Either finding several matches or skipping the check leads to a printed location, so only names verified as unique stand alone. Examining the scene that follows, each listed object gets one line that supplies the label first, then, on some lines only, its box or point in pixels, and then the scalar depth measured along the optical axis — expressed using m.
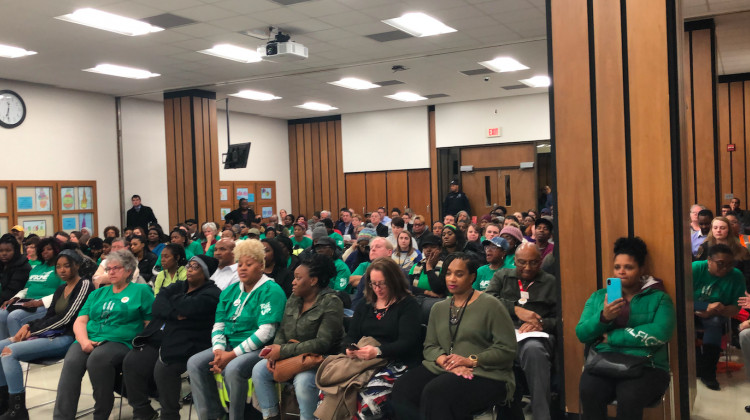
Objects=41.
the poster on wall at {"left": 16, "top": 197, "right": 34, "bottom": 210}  11.70
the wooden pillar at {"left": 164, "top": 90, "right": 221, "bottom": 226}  13.23
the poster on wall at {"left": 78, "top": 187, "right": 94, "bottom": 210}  12.91
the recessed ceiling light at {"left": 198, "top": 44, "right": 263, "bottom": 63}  9.87
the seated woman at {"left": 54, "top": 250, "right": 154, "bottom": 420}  4.46
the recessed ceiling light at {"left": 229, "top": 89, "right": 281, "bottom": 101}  13.75
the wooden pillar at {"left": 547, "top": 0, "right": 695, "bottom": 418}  3.61
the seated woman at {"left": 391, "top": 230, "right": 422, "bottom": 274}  6.20
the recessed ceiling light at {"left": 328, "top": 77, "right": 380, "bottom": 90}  12.87
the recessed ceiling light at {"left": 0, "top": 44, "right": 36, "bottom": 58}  9.35
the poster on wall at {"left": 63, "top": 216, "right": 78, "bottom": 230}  12.54
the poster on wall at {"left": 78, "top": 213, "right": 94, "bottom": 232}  12.88
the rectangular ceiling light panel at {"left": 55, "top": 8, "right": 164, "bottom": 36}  7.88
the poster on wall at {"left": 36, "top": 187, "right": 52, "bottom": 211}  12.05
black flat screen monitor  13.56
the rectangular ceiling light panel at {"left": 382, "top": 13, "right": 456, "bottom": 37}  8.66
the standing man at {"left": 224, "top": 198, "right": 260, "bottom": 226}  13.80
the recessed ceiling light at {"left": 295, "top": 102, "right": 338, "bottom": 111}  15.90
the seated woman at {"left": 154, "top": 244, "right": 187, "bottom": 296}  5.36
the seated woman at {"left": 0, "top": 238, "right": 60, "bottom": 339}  5.75
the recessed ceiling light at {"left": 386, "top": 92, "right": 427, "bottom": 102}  14.89
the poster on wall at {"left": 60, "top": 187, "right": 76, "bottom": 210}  12.51
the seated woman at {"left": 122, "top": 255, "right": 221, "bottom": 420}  4.36
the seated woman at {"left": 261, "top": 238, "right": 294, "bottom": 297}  5.22
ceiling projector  8.61
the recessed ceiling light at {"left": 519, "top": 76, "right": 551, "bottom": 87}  13.47
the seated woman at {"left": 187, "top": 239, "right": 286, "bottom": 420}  4.13
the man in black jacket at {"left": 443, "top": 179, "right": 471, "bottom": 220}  15.89
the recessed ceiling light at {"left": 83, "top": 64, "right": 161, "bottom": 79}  10.82
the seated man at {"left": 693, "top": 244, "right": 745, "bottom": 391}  4.77
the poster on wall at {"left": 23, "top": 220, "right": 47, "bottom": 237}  11.82
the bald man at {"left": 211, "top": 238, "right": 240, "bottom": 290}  5.33
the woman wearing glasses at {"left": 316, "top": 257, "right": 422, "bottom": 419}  3.72
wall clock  11.30
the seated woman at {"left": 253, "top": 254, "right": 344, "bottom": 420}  3.93
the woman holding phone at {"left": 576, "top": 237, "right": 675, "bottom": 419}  3.39
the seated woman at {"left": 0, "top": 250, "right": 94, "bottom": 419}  4.75
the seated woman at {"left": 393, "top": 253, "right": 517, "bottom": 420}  3.42
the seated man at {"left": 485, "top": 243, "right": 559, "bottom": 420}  3.89
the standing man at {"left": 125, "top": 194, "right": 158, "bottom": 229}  13.62
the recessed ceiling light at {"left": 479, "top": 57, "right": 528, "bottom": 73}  11.56
